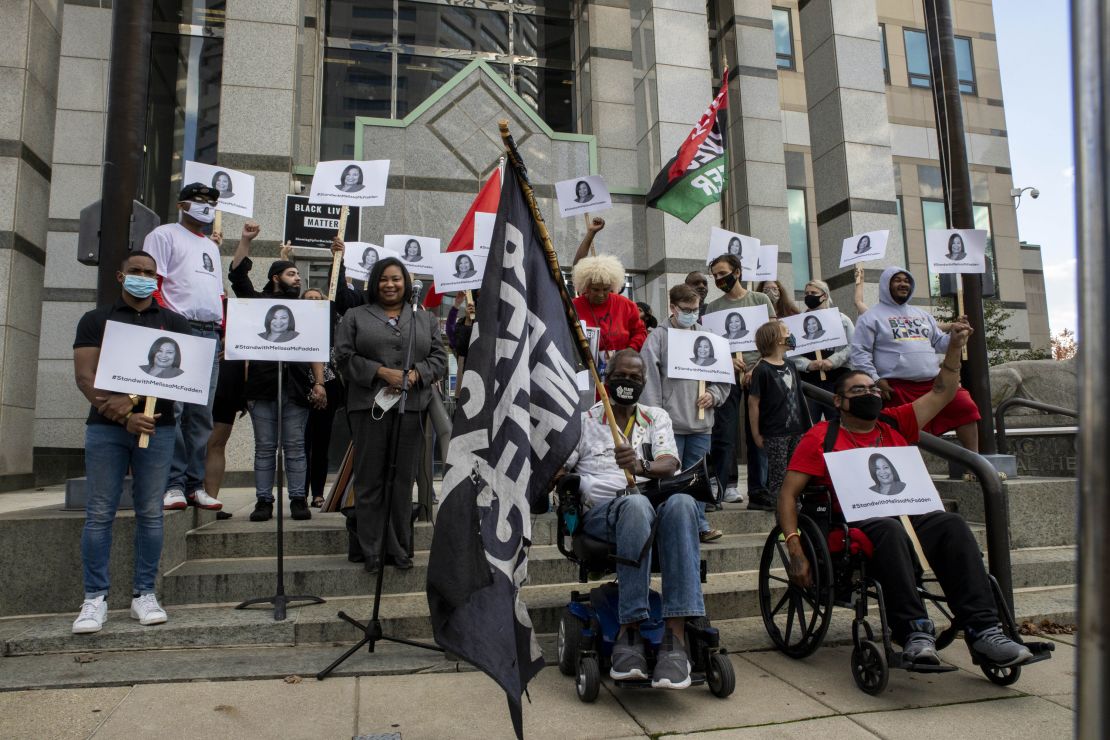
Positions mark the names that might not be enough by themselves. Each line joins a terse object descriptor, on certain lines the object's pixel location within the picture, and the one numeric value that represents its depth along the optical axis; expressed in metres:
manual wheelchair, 3.85
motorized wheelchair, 3.82
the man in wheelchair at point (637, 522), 3.76
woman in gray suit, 5.18
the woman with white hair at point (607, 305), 6.23
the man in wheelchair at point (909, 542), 3.85
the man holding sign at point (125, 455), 4.55
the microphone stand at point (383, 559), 4.19
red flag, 7.72
